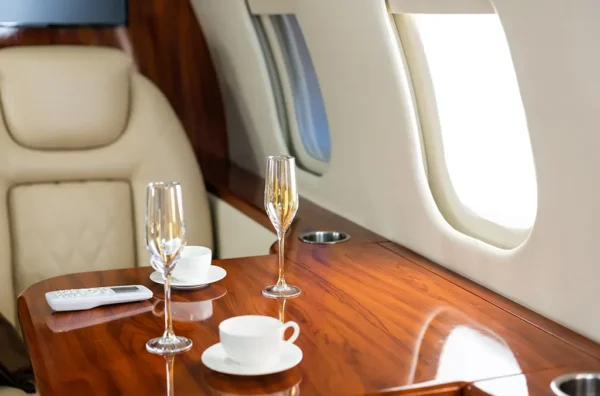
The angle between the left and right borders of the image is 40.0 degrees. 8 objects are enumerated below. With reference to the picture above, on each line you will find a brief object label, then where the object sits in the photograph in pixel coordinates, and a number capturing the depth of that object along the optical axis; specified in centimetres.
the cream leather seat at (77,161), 246
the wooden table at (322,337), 127
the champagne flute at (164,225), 131
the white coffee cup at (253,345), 125
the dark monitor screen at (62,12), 288
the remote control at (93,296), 157
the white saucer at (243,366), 125
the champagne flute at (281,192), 161
